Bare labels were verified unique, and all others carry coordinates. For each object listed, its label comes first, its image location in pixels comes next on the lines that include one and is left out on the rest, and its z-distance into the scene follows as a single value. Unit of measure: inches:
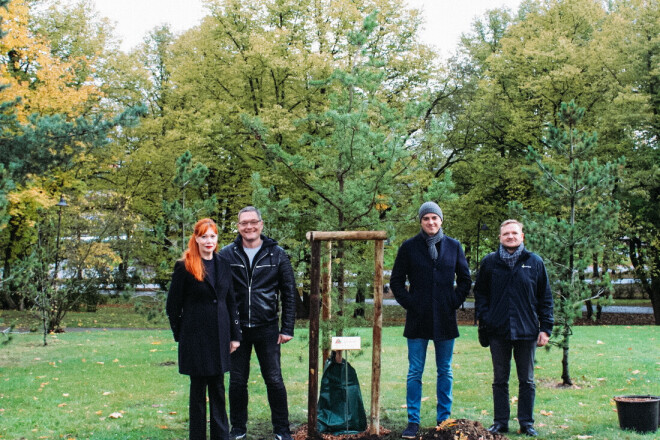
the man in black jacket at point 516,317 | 227.5
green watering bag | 229.1
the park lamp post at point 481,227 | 979.9
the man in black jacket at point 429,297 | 220.2
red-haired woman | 192.7
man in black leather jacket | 216.1
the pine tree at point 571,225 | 322.7
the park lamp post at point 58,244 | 570.7
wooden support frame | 225.0
